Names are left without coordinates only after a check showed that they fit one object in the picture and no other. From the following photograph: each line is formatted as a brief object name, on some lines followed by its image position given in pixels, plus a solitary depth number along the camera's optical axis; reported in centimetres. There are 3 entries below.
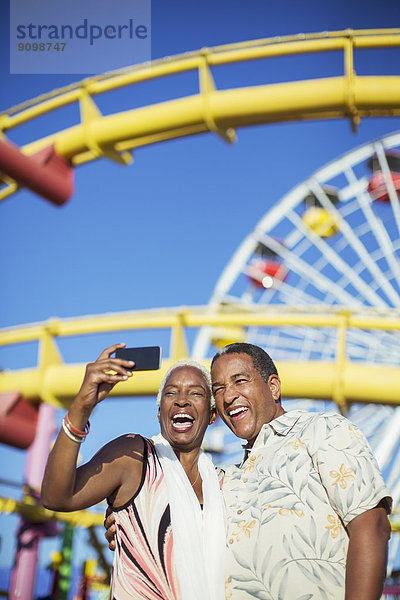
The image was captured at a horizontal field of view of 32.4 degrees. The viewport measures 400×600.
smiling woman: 149
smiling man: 140
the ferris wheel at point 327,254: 1162
